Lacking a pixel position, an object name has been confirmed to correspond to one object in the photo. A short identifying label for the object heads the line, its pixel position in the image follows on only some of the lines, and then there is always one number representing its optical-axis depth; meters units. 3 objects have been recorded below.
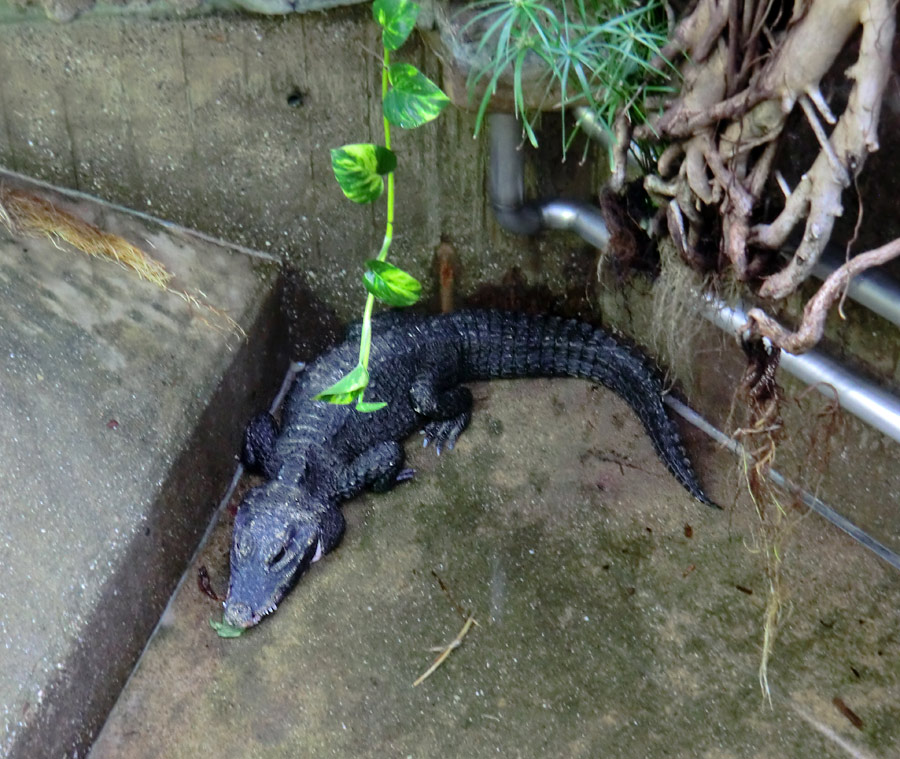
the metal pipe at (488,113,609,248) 2.97
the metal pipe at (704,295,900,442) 2.26
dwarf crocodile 2.83
